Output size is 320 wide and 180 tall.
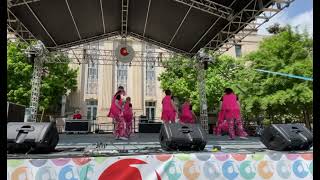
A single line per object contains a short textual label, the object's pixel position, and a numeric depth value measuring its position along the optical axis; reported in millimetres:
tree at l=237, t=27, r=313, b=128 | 15125
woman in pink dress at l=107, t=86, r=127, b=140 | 7845
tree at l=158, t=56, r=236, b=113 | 21625
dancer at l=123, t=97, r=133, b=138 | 8772
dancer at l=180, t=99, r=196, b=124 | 10578
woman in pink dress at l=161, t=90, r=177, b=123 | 9195
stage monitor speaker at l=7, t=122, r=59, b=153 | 4148
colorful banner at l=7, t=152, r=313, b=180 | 3393
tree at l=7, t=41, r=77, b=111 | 19578
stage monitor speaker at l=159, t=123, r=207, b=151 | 4559
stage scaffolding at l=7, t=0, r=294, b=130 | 8784
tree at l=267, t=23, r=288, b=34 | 29934
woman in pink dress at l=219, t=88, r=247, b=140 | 7961
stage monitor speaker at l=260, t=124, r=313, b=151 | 4592
